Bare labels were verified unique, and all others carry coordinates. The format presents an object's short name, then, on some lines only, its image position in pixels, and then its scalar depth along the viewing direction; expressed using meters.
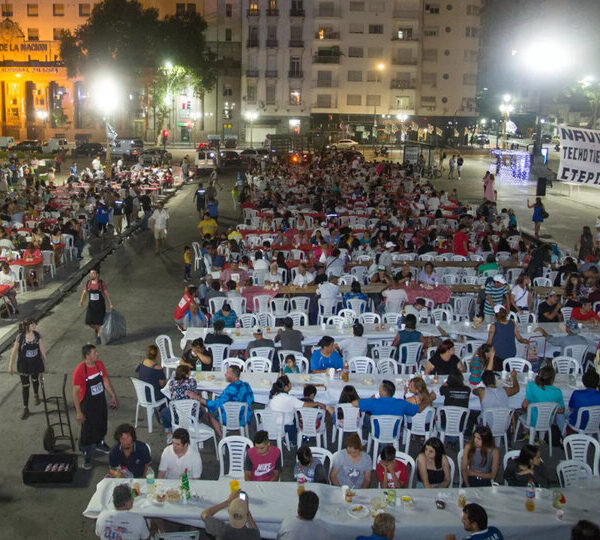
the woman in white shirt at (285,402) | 8.75
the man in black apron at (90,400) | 8.59
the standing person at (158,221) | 21.34
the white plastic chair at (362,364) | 10.38
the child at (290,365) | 9.95
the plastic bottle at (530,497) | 6.70
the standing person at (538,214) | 23.05
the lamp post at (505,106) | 49.15
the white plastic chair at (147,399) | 9.58
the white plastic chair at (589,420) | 8.88
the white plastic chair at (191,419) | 8.98
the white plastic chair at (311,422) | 8.77
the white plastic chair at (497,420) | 8.85
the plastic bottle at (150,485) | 6.93
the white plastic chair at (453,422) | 8.84
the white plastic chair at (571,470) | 7.51
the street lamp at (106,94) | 36.93
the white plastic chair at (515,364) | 10.59
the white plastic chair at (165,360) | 10.52
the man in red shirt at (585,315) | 12.00
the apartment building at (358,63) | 67.88
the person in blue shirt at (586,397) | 8.88
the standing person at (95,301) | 12.94
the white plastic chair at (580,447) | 7.90
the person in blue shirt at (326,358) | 10.12
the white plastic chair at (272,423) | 8.85
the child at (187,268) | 17.12
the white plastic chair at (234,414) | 8.98
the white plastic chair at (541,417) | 8.92
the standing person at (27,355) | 9.99
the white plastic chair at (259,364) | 10.48
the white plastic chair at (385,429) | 8.61
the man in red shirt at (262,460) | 7.45
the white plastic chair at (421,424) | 8.84
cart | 8.99
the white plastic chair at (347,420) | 8.81
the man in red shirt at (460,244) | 17.12
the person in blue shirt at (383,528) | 5.87
